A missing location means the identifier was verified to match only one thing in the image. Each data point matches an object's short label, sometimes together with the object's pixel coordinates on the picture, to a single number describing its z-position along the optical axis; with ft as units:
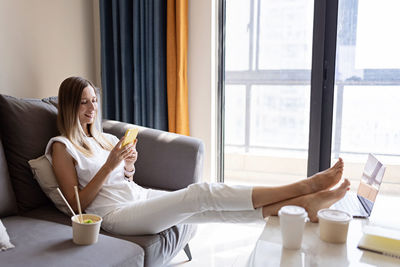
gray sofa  4.32
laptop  4.59
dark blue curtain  8.84
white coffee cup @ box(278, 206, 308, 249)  3.55
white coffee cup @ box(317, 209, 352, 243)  3.67
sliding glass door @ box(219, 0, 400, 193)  8.29
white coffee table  3.35
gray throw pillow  5.69
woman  4.79
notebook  3.49
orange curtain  8.73
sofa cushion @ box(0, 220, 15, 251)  4.34
